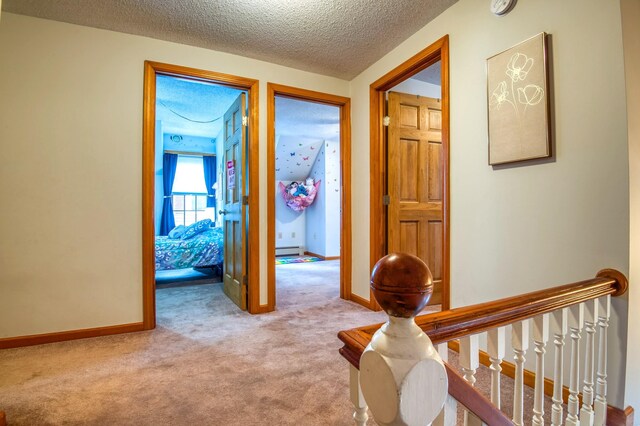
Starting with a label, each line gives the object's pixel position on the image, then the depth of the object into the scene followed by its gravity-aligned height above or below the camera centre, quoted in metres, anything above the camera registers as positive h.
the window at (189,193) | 6.29 +0.51
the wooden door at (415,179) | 3.02 +0.38
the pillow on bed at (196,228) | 4.41 -0.13
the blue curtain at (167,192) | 5.98 +0.51
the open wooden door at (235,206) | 2.94 +0.12
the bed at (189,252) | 3.86 -0.41
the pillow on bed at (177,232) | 4.53 -0.19
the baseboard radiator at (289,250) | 6.84 -0.69
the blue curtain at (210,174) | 6.41 +0.89
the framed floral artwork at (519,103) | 1.58 +0.60
